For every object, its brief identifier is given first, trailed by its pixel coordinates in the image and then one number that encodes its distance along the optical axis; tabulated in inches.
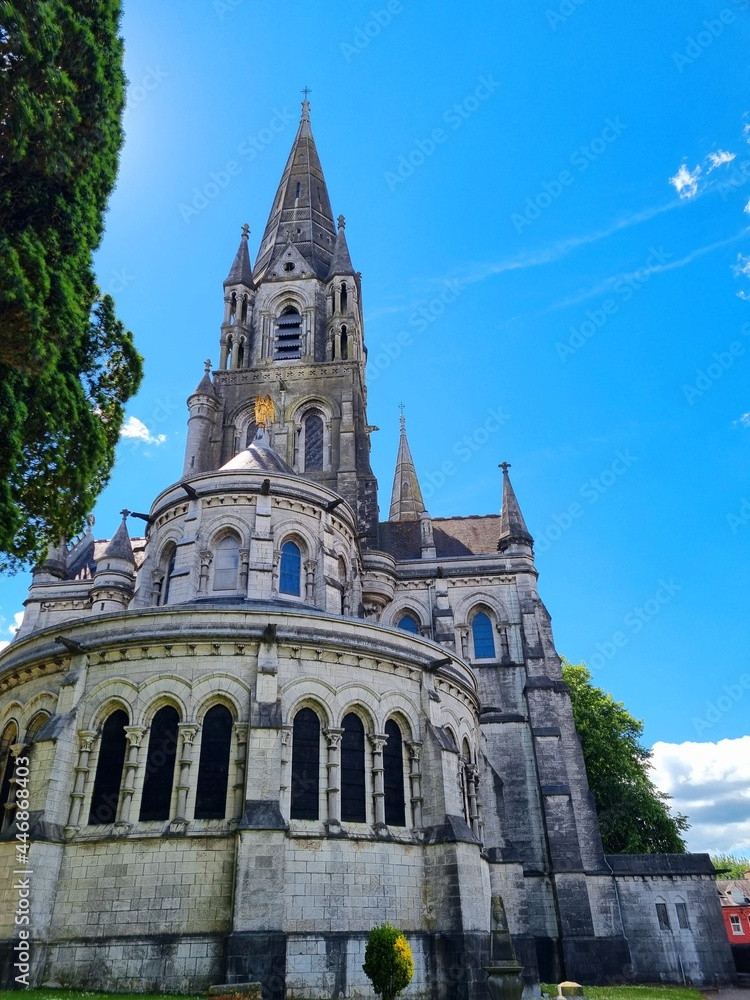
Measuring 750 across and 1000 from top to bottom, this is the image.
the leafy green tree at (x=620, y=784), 1423.5
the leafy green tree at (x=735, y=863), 3740.2
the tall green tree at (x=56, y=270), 456.1
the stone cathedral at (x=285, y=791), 563.5
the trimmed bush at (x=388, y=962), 507.2
